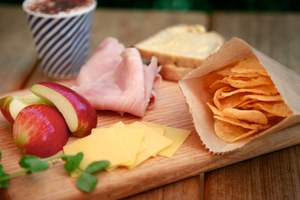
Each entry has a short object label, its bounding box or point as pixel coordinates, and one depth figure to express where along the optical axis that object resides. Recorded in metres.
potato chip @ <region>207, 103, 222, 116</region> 1.11
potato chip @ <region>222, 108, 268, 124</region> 1.06
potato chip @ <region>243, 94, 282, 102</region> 1.06
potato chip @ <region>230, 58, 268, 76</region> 1.10
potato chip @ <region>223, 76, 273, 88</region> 1.09
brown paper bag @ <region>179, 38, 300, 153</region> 1.06
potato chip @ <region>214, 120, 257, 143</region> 1.08
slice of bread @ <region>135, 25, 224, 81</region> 1.41
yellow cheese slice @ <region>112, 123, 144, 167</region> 1.03
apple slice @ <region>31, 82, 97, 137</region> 1.12
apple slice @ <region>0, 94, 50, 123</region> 1.16
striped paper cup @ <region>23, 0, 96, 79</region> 1.47
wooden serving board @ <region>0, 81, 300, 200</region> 0.98
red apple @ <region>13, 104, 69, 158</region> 1.05
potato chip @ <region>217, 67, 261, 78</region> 1.10
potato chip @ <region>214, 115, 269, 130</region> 1.07
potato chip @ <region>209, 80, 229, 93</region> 1.16
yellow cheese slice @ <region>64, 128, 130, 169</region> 1.02
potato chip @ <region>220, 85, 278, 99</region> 1.08
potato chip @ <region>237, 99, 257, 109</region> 1.09
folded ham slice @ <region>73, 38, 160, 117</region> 1.21
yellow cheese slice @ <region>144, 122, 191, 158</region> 1.08
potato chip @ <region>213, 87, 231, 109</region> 1.13
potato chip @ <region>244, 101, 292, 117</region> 1.05
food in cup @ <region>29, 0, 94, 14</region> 1.48
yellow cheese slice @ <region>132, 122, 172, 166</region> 1.05
